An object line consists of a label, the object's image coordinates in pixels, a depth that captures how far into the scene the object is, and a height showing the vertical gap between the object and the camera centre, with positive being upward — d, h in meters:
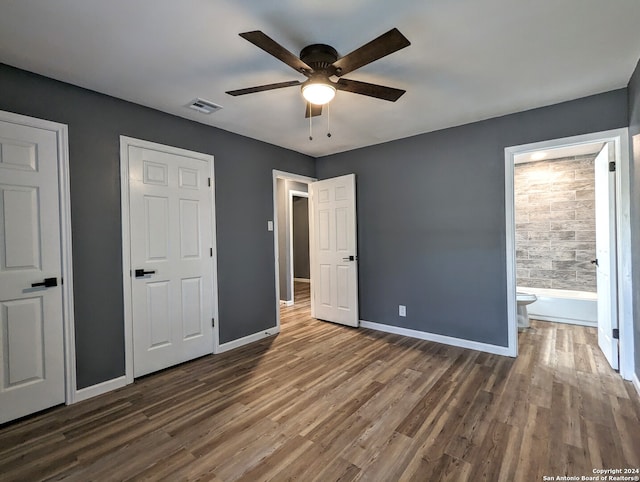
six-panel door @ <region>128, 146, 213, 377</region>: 2.76 -0.15
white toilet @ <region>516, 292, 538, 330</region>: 3.99 -1.01
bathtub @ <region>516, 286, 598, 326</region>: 4.05 -1.02
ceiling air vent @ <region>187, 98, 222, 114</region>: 2.73 +1.27
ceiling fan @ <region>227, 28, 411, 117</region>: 1.59 +1.00
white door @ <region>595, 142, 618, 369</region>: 2.74 -0.20
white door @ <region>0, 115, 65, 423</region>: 2.11 -0.20
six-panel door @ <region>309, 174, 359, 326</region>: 4.20 -0.17
